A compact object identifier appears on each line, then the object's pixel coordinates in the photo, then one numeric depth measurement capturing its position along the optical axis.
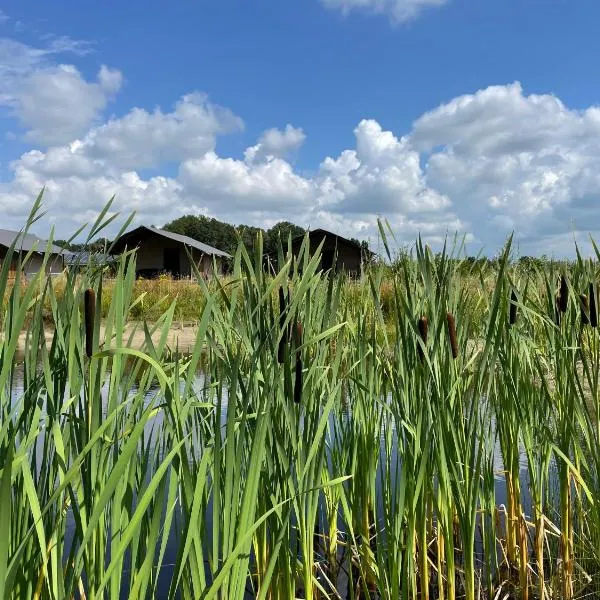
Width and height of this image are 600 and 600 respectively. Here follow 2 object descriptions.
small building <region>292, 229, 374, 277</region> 21.80
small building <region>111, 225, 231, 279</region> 24.09
